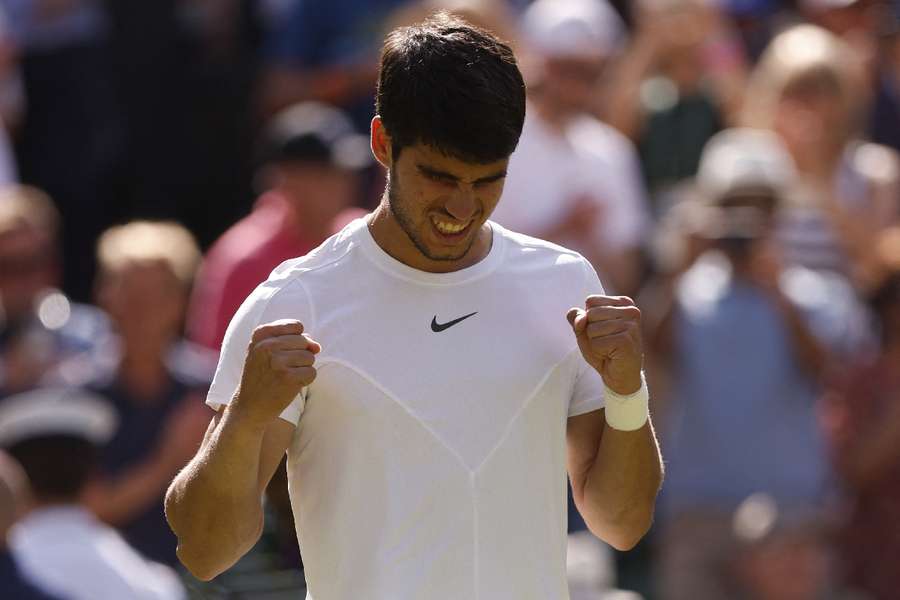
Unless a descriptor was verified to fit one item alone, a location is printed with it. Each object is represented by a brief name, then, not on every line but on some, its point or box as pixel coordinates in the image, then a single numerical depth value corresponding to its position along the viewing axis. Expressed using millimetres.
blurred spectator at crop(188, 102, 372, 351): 14172
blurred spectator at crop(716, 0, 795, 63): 18891
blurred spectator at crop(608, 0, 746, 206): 16609
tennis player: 6266
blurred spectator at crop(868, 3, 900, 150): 17906
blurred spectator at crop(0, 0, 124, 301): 17359
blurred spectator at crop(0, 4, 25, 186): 16422
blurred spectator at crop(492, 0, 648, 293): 14977
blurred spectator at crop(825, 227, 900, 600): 14547
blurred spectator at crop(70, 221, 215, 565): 13594
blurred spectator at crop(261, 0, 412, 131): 17437
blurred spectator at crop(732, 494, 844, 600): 13742
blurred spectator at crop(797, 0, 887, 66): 18172
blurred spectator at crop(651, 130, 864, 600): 13836
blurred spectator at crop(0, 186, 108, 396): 14422
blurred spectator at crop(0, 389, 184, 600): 11836
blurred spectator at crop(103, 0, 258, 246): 17328
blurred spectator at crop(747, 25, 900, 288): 15367
